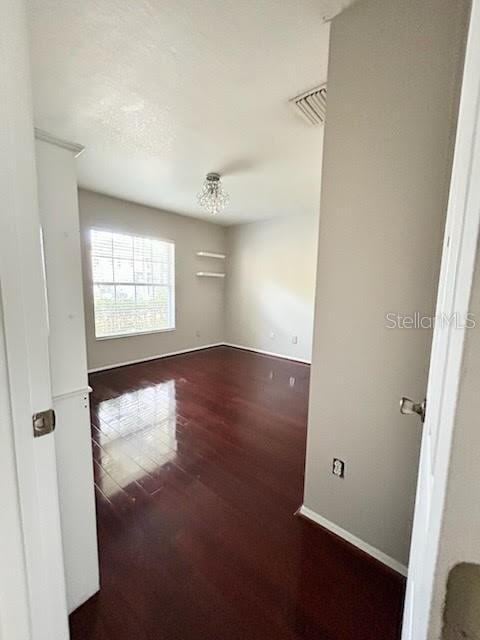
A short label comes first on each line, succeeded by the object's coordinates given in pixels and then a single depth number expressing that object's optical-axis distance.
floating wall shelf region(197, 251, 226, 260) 5.30
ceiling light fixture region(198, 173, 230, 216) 3.14
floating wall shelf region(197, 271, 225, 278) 5.35
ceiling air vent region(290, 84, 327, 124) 1.77
